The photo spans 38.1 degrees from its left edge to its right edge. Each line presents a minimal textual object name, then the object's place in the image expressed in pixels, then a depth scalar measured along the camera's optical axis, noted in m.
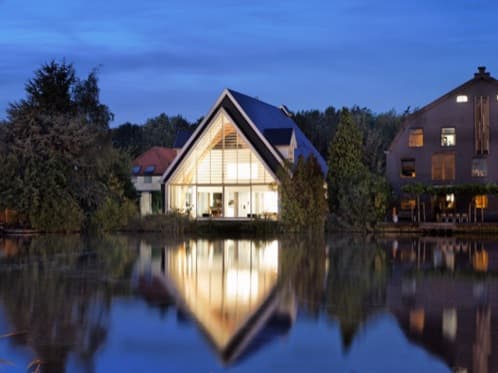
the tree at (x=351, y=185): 43.56
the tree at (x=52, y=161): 42.19
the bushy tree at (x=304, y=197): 42.31
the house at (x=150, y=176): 61.58
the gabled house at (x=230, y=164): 47.29
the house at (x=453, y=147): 47.81
